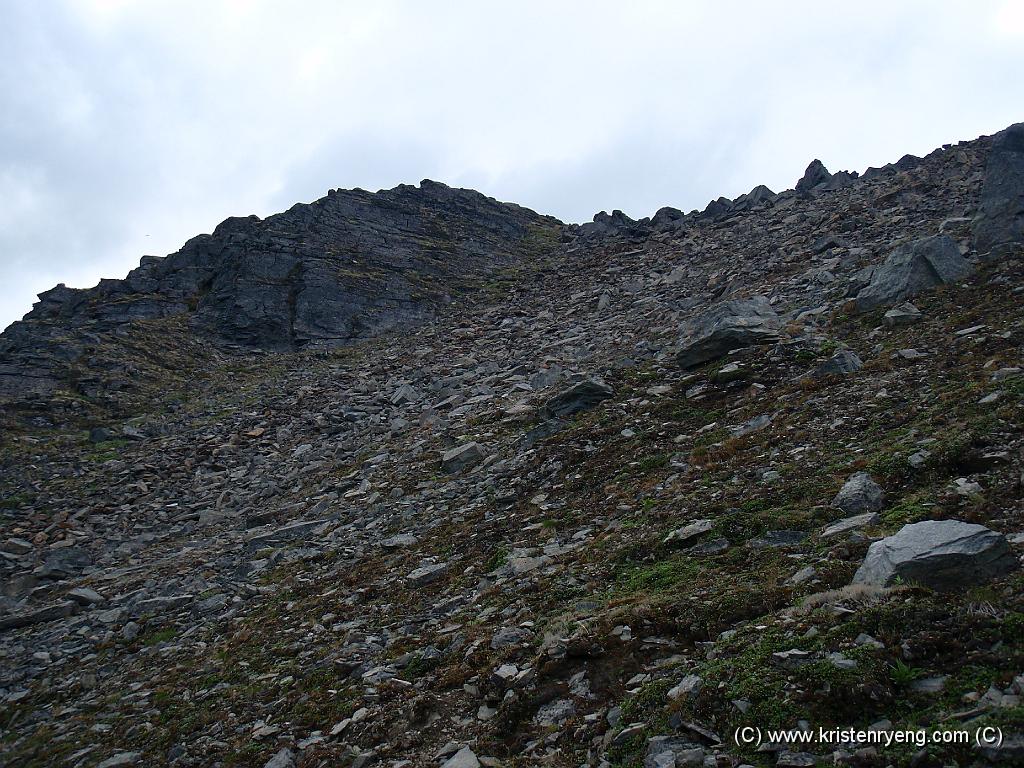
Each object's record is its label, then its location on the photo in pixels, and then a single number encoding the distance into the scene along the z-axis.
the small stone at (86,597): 13.61
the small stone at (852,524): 7.06
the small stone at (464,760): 5.70
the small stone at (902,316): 13.10
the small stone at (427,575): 10.37
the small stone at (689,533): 8.34
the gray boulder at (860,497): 7.48
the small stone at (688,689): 5.22
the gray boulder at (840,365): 11.75
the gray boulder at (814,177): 36.31
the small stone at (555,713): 5.94
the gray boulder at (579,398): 15.42
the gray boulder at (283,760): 6.80
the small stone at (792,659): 5.07
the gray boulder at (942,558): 5.39
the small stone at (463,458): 15.11
